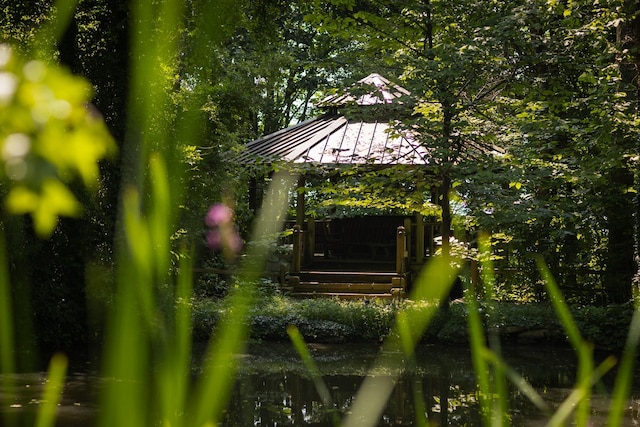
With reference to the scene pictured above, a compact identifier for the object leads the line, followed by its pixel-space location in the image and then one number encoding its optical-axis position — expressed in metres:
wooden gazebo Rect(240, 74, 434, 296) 33.89
